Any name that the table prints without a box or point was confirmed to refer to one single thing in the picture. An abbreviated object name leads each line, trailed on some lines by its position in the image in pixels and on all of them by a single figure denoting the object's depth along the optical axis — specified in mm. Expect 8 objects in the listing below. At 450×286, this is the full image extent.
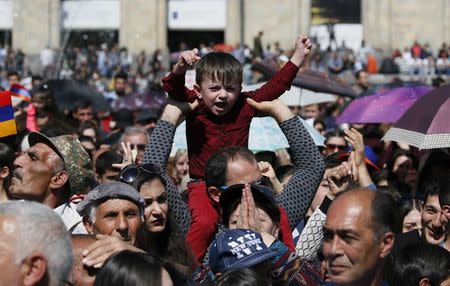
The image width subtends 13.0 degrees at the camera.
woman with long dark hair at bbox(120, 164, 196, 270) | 10857
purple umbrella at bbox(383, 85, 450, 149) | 15890
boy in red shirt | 11508
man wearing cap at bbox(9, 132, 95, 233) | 12587
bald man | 9054
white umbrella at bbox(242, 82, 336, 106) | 23849
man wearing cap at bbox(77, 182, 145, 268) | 10441
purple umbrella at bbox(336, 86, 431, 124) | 21834
